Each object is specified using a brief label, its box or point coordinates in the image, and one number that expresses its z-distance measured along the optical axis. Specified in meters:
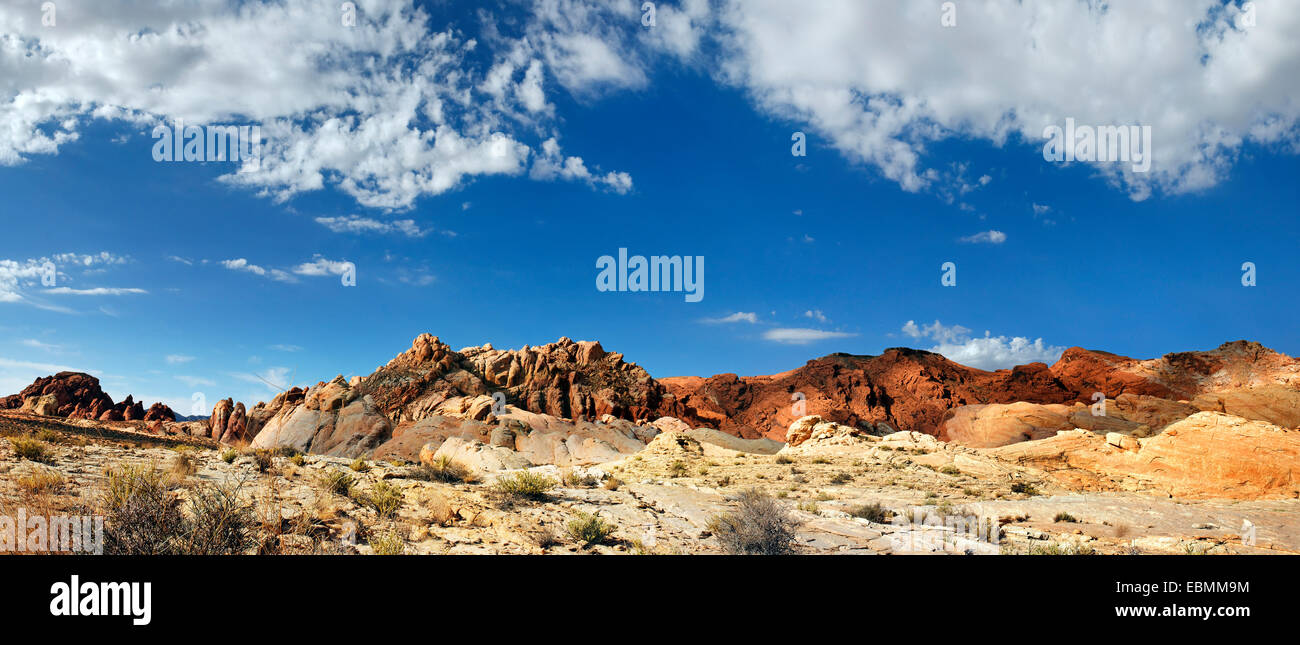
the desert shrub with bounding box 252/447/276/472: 12.70
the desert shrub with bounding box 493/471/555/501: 12.62
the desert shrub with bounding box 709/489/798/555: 9.53
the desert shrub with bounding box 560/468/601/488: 16.84
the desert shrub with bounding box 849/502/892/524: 14.25
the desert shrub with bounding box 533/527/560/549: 9.45
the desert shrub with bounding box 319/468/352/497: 11.12
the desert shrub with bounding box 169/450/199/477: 11.23
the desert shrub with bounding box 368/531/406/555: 7.77
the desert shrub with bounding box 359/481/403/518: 10.05
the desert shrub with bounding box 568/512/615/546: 10.06
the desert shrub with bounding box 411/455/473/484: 14.47
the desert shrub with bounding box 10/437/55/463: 11.27
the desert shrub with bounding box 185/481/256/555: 7.09
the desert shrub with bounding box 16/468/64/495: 8.44
